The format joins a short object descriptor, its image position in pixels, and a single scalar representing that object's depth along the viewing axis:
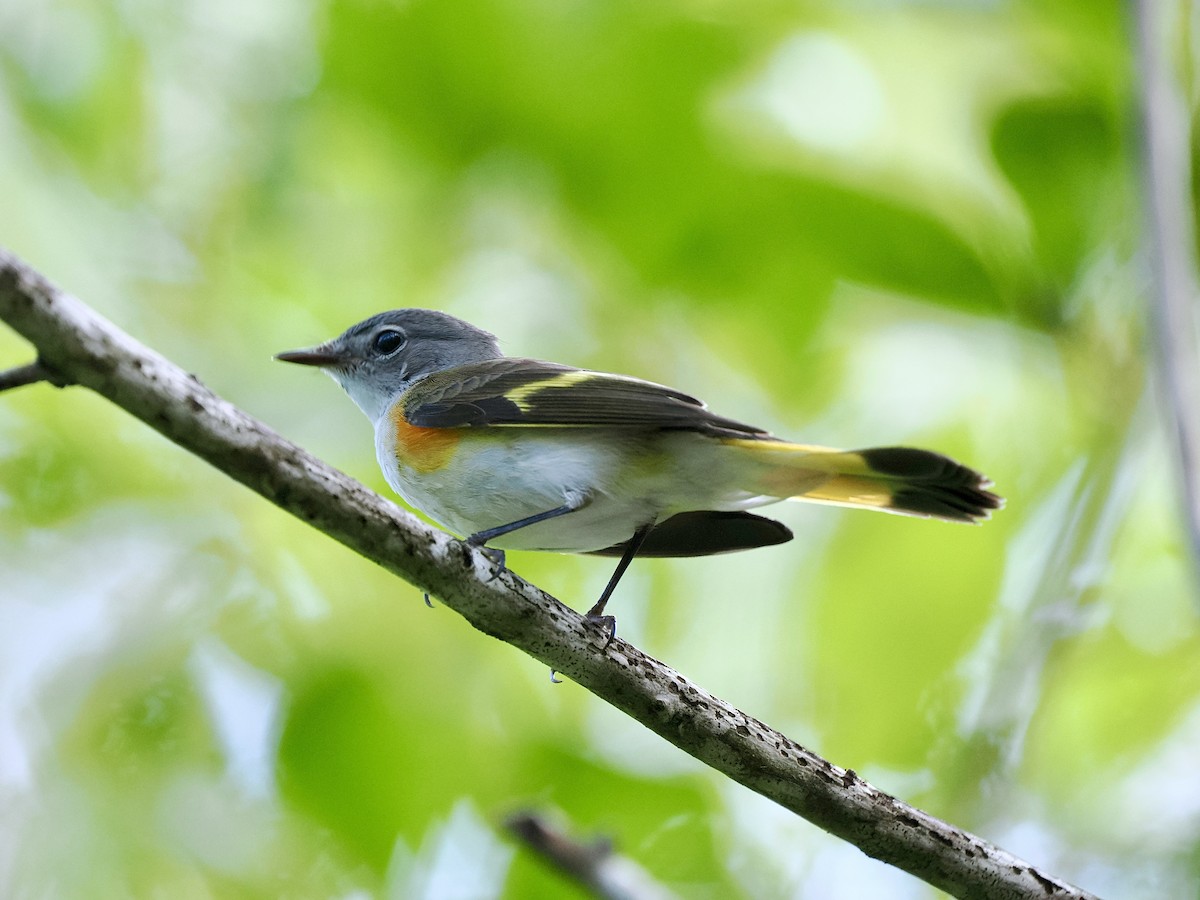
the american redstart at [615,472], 6.39
